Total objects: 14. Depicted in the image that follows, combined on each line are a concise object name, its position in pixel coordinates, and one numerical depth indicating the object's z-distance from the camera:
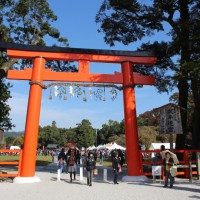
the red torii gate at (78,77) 12.57
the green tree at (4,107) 20.00
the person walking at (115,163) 11.64
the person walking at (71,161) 12.60
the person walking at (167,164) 10.61
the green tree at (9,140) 111.88
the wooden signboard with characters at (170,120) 14.36
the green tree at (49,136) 87.00
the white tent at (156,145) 38.51
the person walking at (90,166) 11.24
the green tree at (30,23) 19.20
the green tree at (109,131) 72.50
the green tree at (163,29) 14.52
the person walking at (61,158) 16.39
